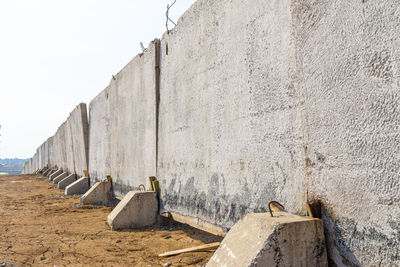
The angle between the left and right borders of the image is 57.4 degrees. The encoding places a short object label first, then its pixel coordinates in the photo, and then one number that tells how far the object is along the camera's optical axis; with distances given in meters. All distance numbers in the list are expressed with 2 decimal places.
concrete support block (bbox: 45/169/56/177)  22.08
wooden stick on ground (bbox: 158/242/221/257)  3.74
